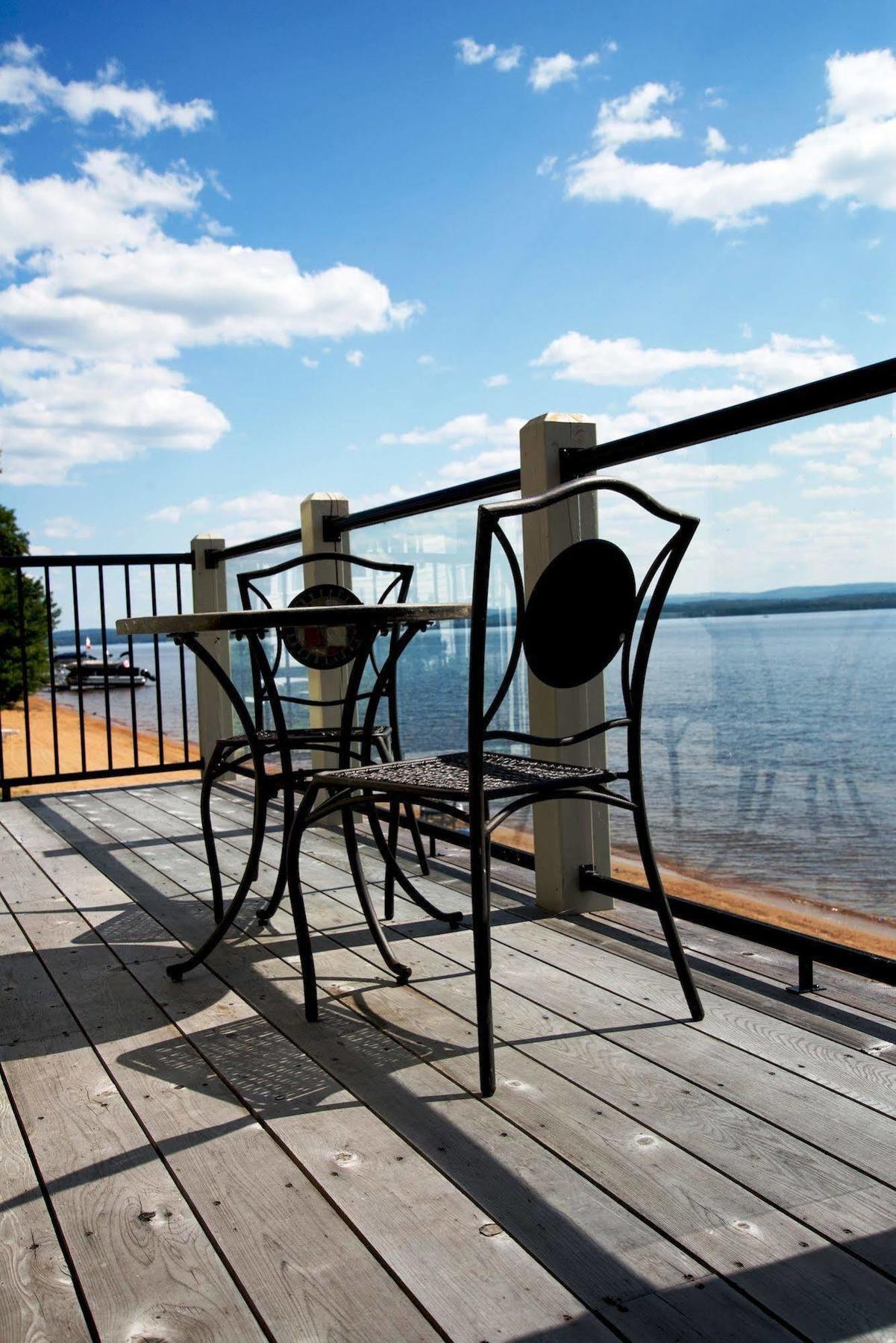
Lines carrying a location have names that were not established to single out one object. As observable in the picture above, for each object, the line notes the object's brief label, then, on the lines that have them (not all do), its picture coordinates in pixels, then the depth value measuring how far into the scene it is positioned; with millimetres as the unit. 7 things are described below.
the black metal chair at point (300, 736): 2191
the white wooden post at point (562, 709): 2404
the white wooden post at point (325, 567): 3830
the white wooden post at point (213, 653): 5031
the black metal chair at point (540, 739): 1495
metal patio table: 1970
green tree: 21891
